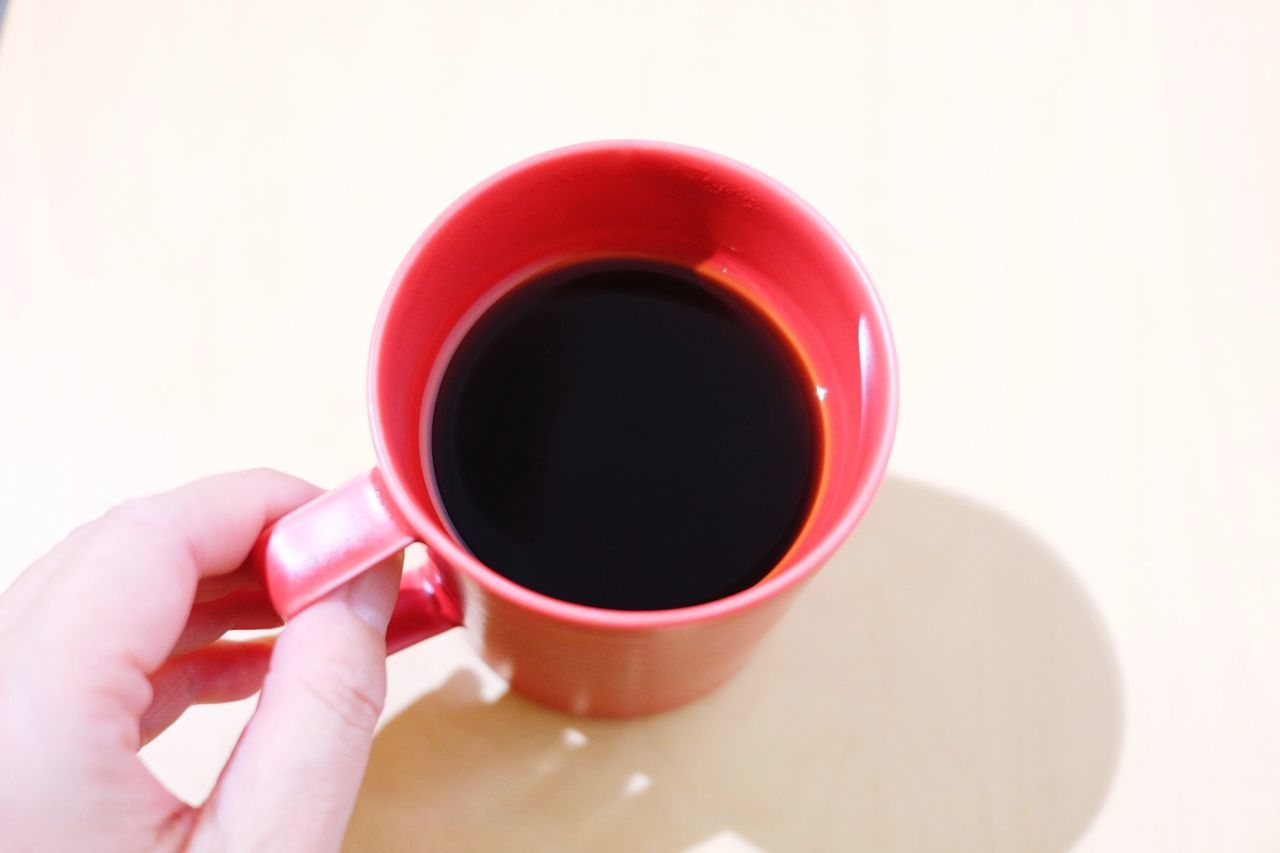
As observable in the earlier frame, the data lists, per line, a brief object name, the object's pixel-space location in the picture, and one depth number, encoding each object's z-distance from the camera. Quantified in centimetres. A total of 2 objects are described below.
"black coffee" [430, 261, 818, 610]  36
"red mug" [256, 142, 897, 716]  31
